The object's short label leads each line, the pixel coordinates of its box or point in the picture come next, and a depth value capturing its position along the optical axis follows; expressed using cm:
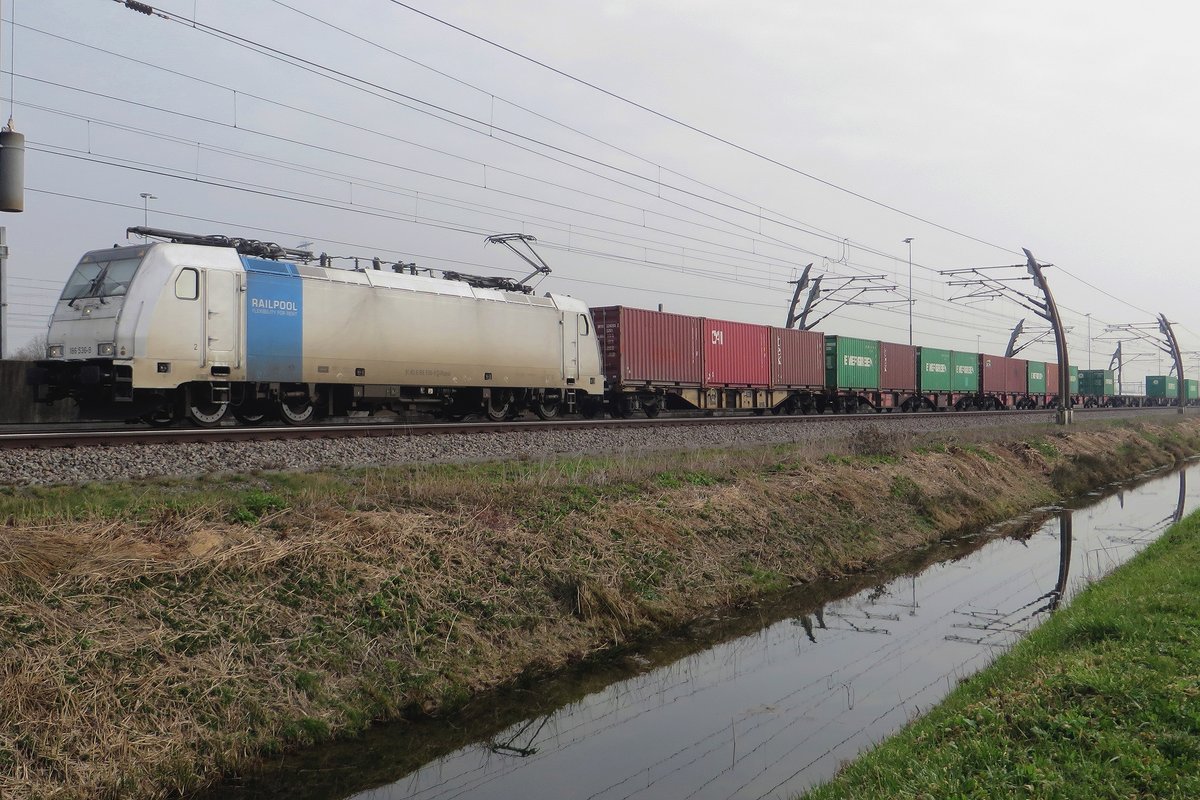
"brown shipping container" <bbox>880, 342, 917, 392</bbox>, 4159
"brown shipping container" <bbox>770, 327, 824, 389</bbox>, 3462
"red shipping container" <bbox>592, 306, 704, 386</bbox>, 2714
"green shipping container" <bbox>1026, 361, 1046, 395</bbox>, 5781
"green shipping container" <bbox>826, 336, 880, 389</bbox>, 3784
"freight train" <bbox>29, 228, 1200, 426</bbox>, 1568
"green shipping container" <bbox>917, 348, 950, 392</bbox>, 4475
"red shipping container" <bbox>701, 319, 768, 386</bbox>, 3103
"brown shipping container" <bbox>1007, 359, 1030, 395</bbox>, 5475
